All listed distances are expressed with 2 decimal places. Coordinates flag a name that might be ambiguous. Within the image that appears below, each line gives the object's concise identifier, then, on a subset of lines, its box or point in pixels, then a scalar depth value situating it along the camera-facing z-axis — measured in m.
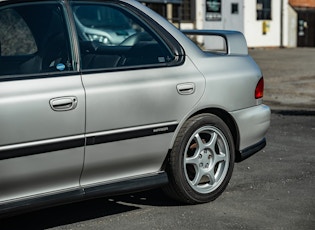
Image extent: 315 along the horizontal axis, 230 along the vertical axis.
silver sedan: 4.46
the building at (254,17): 31.02
